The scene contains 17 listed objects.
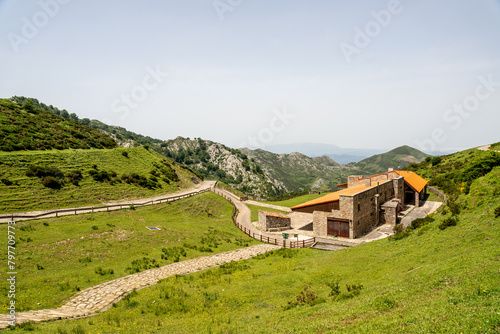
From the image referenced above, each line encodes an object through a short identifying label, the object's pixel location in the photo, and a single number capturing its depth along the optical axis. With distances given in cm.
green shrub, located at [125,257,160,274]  2147
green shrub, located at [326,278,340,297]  1376
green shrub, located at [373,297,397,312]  992
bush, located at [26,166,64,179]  3906
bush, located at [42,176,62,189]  3841
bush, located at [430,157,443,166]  7700
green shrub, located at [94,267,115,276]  2014
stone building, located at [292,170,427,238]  3294
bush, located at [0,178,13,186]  3538
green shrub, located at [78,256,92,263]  2142
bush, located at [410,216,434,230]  2297
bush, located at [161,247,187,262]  2472
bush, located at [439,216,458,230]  1866
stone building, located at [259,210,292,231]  3816
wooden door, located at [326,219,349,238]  3293
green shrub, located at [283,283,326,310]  1328
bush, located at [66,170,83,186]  4209
